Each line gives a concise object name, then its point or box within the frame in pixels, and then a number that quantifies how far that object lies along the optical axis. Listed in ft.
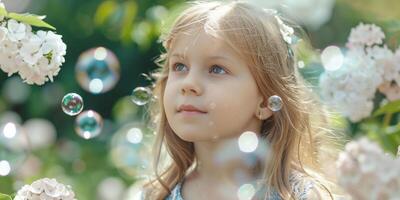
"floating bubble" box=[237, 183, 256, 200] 7.19
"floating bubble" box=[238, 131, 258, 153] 7.23
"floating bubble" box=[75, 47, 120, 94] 9.14
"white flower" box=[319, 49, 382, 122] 7.94
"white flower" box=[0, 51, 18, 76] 6.40
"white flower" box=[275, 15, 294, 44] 7.52
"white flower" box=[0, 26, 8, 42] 6.32
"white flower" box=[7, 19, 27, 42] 6.35
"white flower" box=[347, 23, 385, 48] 8.02
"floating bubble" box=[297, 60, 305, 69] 8.33
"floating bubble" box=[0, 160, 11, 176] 8.05
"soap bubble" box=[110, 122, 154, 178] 8.76
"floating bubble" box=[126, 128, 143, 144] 9.67
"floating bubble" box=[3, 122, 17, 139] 9.41
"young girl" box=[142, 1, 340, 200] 7.00
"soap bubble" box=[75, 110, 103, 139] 8.34
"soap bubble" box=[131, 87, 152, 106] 7.99
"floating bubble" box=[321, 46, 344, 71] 8.36
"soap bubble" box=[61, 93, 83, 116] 7.78
